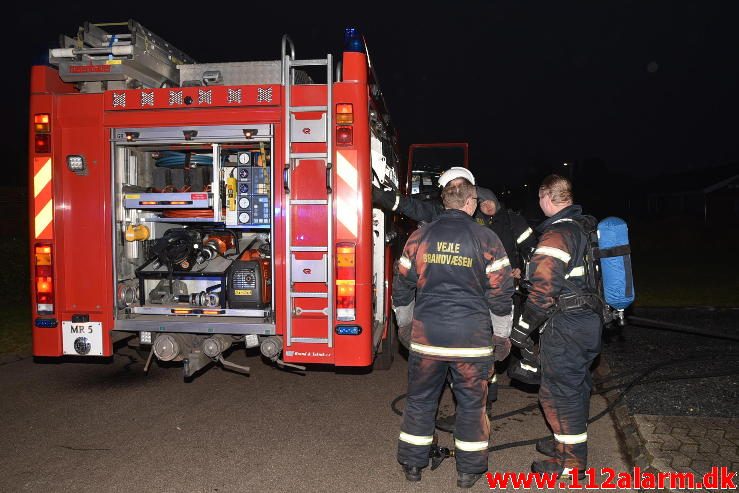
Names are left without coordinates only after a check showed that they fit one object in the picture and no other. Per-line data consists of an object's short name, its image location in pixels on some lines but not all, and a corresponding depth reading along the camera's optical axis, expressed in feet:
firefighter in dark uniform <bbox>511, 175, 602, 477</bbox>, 12.25
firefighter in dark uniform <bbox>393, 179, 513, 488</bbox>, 11.90
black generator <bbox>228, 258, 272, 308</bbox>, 16.11
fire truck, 14.84
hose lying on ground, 14.39
